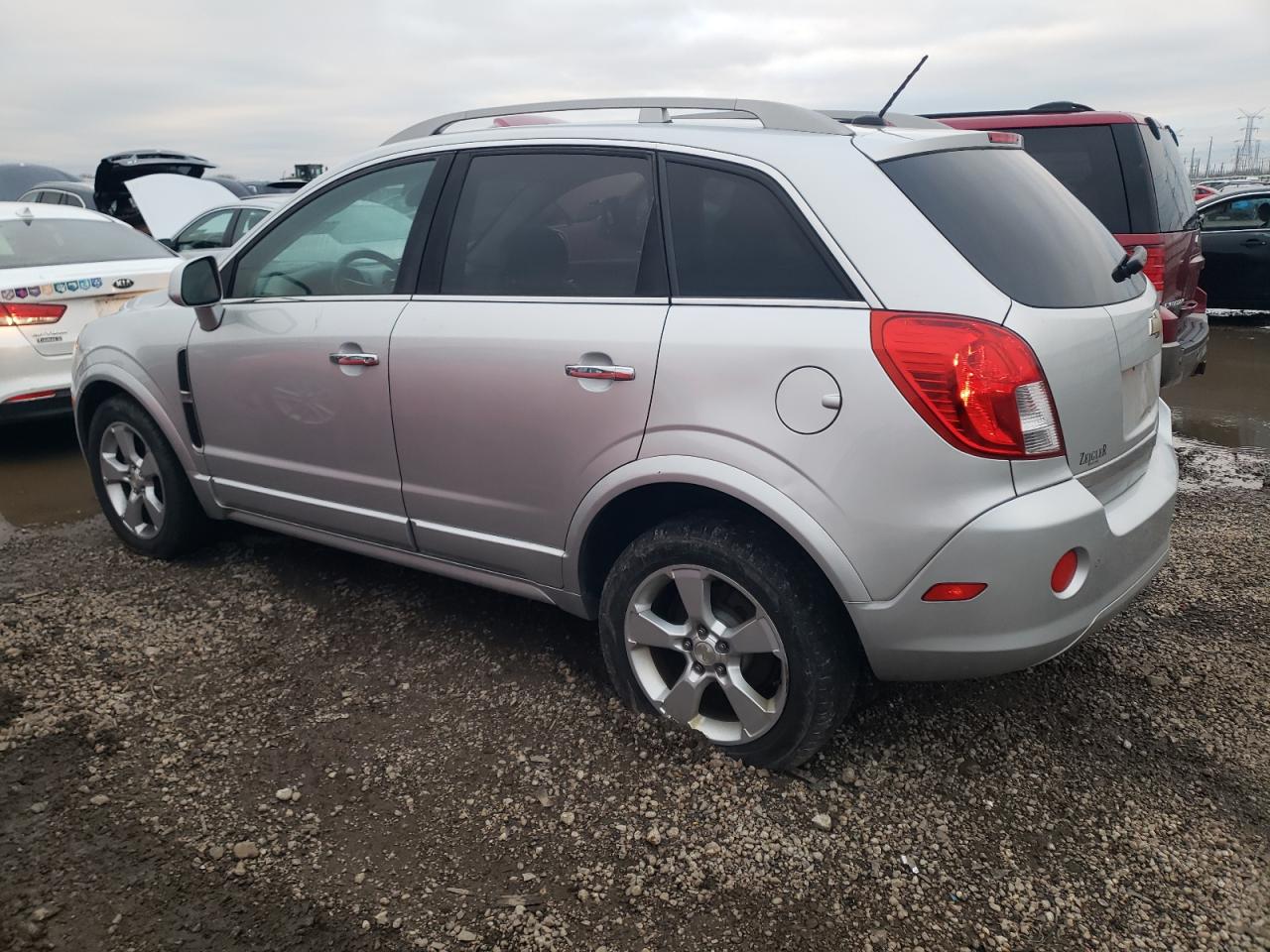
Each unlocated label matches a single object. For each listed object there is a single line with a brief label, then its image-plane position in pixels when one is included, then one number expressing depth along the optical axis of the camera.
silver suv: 2.27
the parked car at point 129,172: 13.18
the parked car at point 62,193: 14.77
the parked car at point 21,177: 17.81
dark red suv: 5.00
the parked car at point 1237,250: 9.70
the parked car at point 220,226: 9.56
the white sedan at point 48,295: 5.78
